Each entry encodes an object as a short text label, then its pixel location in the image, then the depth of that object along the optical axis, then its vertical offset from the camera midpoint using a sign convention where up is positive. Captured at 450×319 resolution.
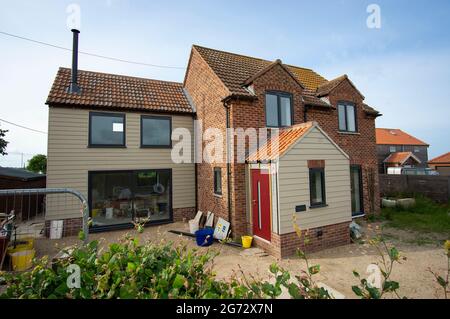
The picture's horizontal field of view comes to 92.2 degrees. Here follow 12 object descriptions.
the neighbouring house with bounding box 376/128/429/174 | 34.91 +4.14
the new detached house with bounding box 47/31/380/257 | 7.55 +1.01
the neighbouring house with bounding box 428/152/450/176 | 32.97 +1.16
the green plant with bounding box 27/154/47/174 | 27.81 +1.47
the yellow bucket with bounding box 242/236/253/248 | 7.96 -2.52
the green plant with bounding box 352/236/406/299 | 1.90 -1.05
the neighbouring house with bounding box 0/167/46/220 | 12.34 -1.38
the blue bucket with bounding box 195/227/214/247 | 8.06 -2.38
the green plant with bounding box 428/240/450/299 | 1.89 -0.75
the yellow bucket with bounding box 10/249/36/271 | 6.33 -2.46
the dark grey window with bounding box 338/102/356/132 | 11.59 +2.97
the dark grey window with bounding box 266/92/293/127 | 9.63 +2.87
